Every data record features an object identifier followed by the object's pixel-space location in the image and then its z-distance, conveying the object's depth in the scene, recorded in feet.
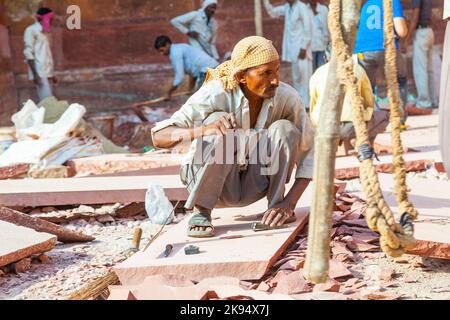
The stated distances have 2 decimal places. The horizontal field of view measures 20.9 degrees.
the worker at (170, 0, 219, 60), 68.29
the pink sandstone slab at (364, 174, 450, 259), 20.90
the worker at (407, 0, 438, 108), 66.64
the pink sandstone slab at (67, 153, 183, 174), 42.02
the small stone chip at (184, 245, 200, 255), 21.58
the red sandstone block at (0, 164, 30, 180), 43.23
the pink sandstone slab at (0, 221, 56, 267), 23.01
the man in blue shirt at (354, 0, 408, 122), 40.85
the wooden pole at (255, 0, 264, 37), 65.96
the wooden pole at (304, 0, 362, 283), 15.61
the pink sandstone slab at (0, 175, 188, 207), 31.51
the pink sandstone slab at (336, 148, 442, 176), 35.17
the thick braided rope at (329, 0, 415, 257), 15.40
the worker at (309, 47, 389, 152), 35.39
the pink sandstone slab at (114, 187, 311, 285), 20.52
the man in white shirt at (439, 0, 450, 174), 18.01
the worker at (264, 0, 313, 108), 67.92
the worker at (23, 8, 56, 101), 69.06
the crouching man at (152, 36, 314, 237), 22.88
